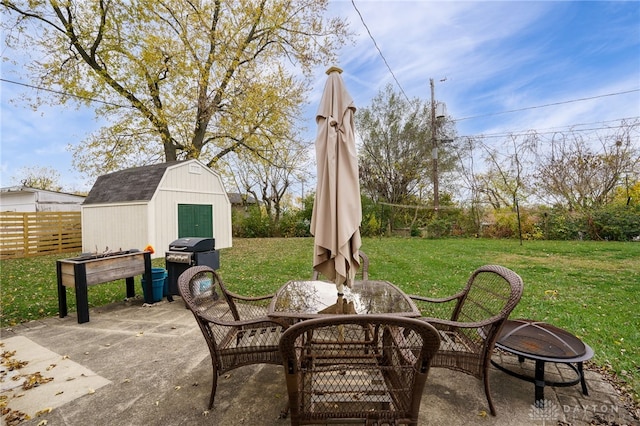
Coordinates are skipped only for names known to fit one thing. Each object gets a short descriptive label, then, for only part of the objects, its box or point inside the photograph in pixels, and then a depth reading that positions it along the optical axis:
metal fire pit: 1.94
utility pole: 14.70
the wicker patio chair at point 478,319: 1.89
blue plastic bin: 4.47
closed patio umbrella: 2.07
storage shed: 9.21
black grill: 4.41
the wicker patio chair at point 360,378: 1.25
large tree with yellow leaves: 10.92
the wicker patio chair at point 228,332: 1.99
